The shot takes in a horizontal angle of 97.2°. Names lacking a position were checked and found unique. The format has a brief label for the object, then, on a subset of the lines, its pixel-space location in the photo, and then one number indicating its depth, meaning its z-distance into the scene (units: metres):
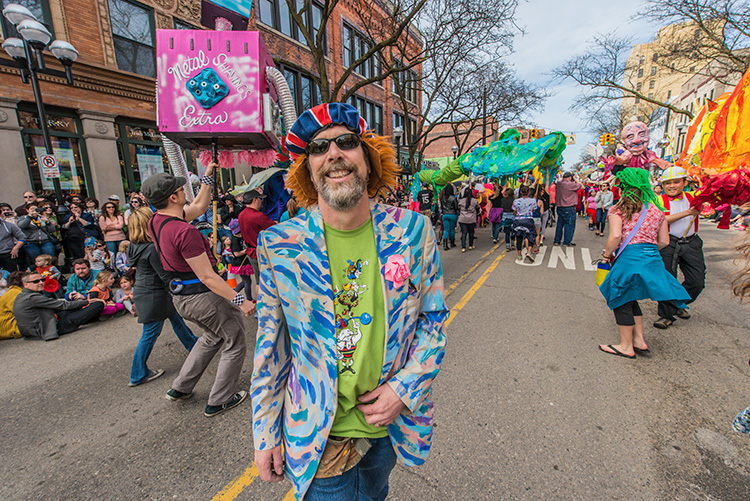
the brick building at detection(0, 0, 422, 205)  8.70
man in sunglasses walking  1.25
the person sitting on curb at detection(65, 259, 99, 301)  5.65
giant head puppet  5.52
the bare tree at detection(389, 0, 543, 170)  16.25
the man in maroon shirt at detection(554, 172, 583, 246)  8.95
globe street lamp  6.09
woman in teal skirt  3.40
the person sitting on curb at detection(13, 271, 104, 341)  4.46
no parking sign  6.71
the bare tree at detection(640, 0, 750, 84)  11.78
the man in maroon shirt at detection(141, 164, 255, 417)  2.68
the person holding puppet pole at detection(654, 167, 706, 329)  4.19
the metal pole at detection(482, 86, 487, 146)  18.42
